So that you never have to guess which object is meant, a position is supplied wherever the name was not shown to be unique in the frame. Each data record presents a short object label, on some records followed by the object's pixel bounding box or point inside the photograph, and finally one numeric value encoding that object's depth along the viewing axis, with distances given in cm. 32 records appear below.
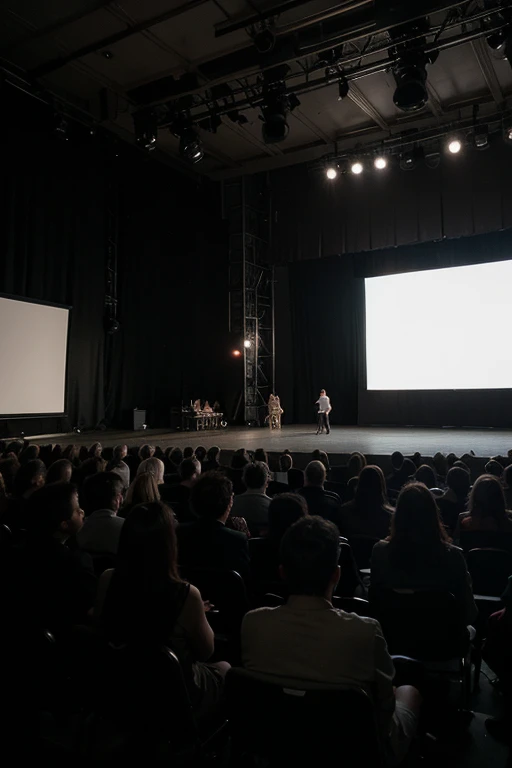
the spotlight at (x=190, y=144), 997
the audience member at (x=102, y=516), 277
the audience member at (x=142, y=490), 310
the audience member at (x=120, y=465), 492
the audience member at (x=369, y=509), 352
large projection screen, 1240
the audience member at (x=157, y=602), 170
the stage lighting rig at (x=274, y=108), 892
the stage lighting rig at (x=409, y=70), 789
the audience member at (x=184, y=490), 384
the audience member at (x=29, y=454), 541
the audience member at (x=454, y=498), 381
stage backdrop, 1305
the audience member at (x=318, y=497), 366
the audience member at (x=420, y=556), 223
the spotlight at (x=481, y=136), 1073
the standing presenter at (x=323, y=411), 1214
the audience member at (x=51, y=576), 208
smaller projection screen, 1056
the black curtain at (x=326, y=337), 1509
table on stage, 1377
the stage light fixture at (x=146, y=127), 989
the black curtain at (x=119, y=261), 1142
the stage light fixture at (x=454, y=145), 1102
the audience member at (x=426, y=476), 449
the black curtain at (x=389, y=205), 1203
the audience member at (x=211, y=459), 565
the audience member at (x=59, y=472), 390
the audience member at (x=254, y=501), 364
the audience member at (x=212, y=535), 255
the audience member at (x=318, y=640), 142
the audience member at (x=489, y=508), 298
